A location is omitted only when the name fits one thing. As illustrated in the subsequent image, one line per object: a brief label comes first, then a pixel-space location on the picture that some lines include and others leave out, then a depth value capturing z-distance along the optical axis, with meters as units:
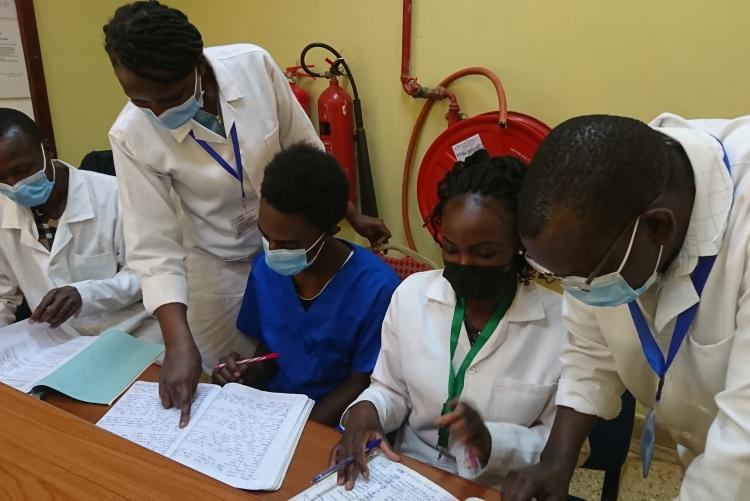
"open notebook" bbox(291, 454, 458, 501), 0.90
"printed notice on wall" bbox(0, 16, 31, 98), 2.46
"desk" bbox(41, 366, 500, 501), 0.86
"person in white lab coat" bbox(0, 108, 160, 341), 1.57
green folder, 1.22
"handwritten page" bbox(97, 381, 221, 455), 1.06
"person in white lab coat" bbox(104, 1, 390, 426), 1.19
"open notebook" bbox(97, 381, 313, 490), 0.98
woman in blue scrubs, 1.30
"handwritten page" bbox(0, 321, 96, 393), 1.27
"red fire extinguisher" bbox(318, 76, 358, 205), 2.38
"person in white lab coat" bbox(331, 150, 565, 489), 1.03
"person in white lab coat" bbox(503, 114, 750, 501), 0.68
